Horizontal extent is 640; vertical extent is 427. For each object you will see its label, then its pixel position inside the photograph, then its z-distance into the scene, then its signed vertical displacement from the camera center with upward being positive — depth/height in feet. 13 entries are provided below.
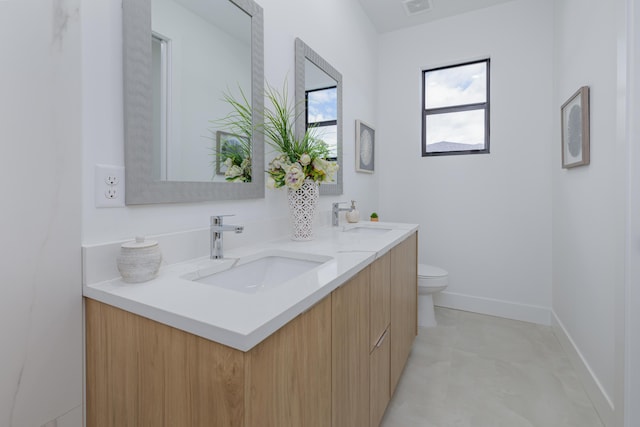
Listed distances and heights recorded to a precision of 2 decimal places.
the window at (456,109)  9.18 +3.09
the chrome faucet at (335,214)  6.65 -0.08
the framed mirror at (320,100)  5.65 +2.26
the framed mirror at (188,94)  2.99 +1.31
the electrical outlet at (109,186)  2.74 +0.23
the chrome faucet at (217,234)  3.53 -0.26
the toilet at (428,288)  7.93 -1.99
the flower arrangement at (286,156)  4.53 +0.82
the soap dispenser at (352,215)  7.27 -0.11
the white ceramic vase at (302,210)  4.88 +0.01
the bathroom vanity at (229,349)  1.86 -1.00
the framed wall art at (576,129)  5.65 +1.61
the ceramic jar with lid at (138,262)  2.58 -0.43
